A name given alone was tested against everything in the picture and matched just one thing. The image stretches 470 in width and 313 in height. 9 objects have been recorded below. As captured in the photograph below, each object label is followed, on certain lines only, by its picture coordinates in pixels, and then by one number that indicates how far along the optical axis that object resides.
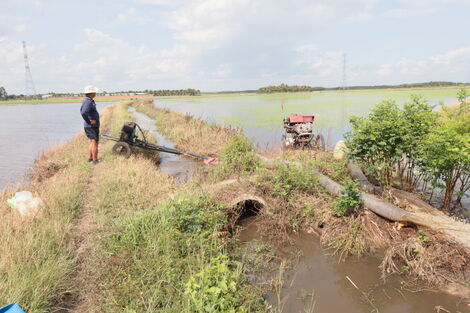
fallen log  3.72
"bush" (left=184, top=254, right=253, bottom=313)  2.60
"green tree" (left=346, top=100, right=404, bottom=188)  4.79
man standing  6.93
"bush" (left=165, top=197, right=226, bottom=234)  3.93
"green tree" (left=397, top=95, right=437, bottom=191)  4.69
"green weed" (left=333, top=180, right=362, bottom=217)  4.51
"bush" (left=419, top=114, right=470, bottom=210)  3.84
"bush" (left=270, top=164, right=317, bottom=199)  5.15
